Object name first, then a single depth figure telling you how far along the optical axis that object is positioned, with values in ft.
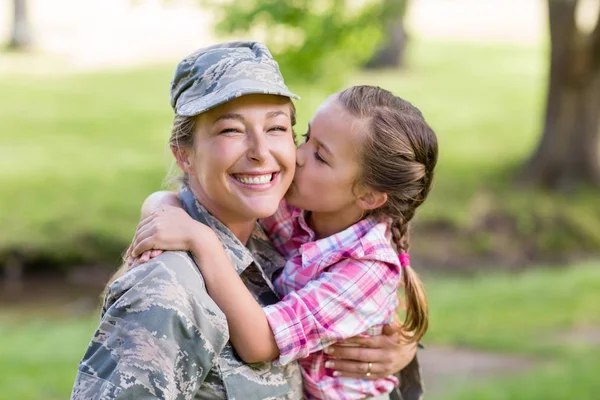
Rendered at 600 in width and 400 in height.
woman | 7.09
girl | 8.59
